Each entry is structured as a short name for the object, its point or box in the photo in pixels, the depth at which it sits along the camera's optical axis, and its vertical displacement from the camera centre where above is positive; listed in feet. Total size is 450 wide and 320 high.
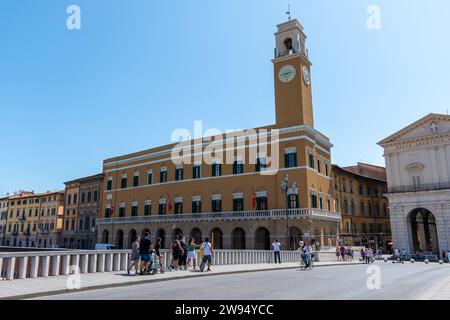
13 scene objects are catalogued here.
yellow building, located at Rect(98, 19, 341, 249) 121.19 +19.92
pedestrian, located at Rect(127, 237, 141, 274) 48.04 -2.49
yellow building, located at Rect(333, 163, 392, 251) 160.66 +13.19
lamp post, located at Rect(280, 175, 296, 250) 105.98 +13.65
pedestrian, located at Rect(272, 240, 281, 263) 78.15 -3.08
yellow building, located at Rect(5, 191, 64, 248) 214.28 +11.00
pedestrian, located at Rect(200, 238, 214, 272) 55.87 -2.26
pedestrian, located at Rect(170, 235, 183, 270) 56.90 -2.56
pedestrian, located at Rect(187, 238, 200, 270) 59.77 -2.56
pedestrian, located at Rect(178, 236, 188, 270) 58.16 -3.08
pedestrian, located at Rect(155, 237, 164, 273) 52.44 -2.08
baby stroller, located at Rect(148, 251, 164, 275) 49.32 -3.60
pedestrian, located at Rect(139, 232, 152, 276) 46.16 -1.94
